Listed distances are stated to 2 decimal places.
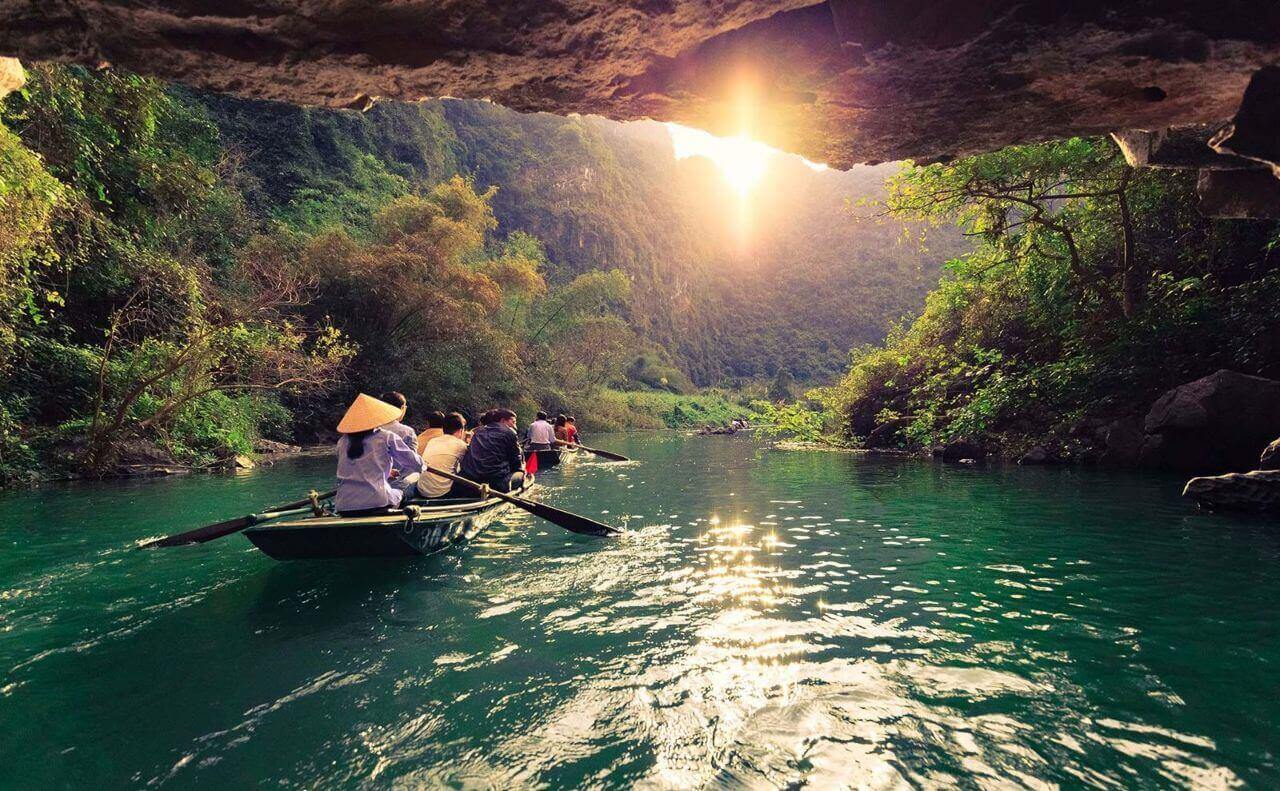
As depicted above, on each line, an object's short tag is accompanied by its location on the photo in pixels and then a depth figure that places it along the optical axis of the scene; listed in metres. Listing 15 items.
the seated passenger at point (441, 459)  6.79
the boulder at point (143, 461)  11.08
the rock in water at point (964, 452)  12.91
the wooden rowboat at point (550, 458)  13.11
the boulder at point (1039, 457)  11.52
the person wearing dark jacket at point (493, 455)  7.39
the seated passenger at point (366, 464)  5.17
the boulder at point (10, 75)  2.82
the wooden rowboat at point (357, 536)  4.41
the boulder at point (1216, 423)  8.20
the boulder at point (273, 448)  15.97
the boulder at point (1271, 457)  6.59
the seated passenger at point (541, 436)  13.22
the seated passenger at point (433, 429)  8.05
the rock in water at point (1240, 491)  6.27
